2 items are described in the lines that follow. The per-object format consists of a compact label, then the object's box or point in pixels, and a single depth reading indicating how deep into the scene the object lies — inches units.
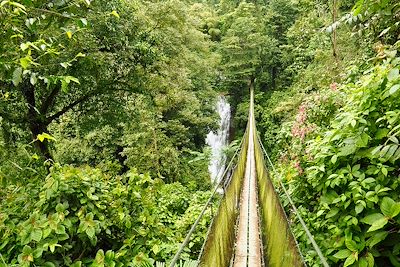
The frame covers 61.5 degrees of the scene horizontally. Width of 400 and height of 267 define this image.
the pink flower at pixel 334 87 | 140.0
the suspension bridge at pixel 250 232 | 81.6
